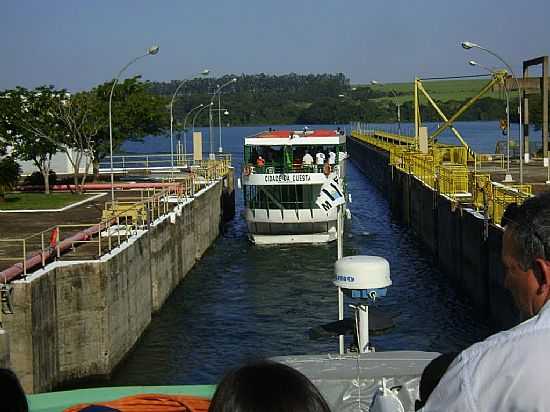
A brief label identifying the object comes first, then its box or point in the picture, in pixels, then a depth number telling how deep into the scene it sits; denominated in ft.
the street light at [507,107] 121.19
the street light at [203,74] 144.85
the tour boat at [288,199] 123.95
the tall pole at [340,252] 33.80
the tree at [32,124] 143.43
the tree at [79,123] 146.72
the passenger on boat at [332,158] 132.66
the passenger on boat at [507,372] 7.54
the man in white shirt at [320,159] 131.44
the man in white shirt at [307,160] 131.54
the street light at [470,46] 106.81
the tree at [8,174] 129.39
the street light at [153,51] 103.04
